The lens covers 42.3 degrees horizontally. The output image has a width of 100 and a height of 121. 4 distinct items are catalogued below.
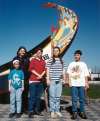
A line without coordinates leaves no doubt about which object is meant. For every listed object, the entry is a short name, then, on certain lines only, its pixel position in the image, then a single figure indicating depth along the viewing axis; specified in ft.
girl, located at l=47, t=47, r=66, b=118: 9.84
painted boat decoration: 13.50
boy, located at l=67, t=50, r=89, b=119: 9.71
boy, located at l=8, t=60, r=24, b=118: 9.87
